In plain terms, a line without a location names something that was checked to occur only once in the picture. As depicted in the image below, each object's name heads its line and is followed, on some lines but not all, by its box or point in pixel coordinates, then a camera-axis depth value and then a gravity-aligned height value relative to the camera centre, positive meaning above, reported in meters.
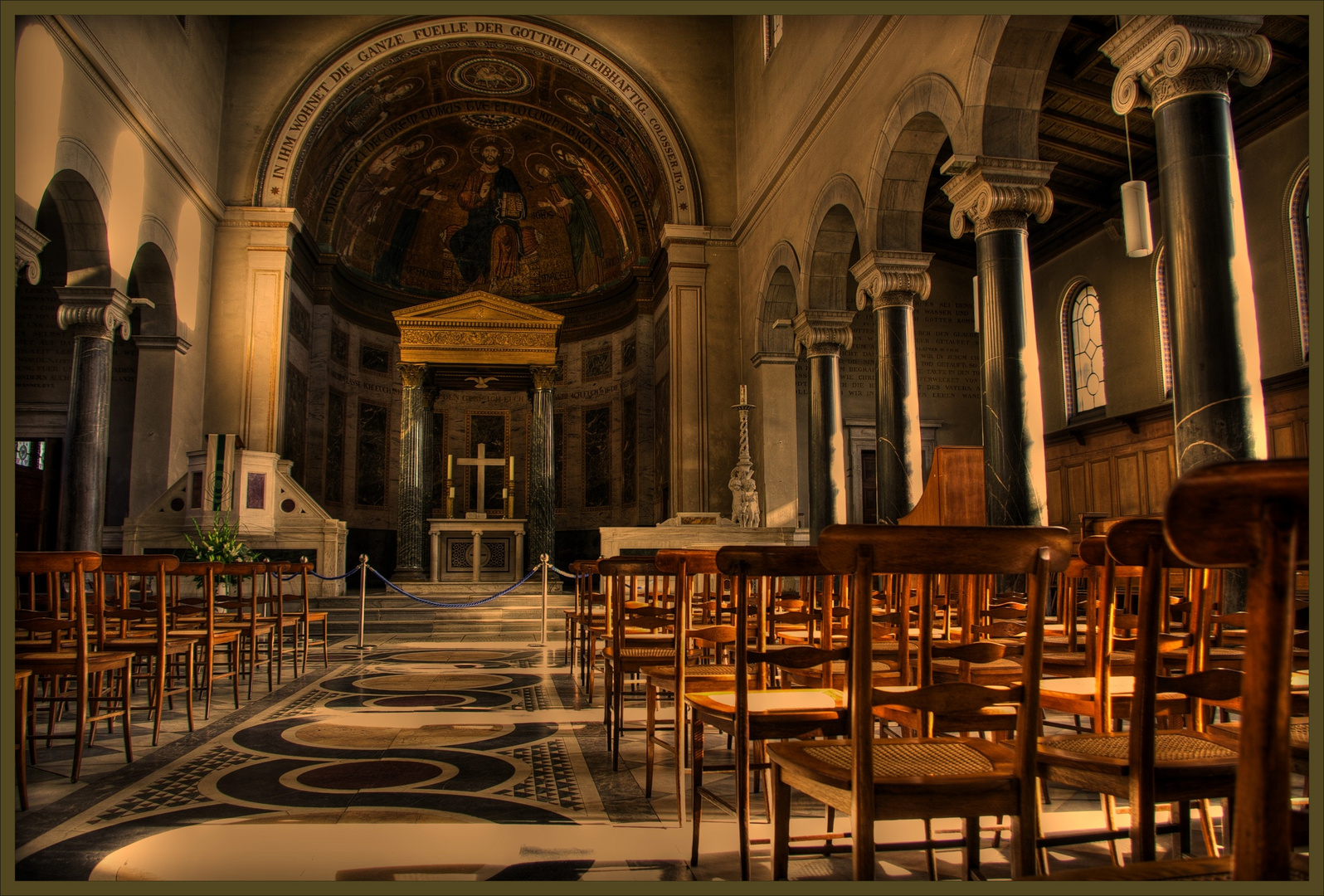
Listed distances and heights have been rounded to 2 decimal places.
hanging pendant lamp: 5.37 +2.03
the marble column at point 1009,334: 6.63 +1.66
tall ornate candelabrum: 12.16 +0.90
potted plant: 10.05 +0.17
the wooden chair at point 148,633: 4.25 -0.34
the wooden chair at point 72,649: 3.62 -0.36
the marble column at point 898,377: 8.93 +1.78
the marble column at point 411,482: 14.51 +1.29
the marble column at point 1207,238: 4.70 +1.68
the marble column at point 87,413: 10.30 +1.77
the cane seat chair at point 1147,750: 1.64 -0.41
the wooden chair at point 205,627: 5.05 -0.40
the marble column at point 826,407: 11.27 +1.89
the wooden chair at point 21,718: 3.17 -0.54
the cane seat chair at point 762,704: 2.35 -0.42
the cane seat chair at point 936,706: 1.68 -0.30
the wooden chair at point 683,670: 2.95 -0.41
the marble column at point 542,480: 15.02 +1.33
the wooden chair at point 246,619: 5.63 -0.37
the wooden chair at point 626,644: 3.79 -0.40
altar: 14.49 +0.18
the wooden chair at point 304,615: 6.66 -0.42
